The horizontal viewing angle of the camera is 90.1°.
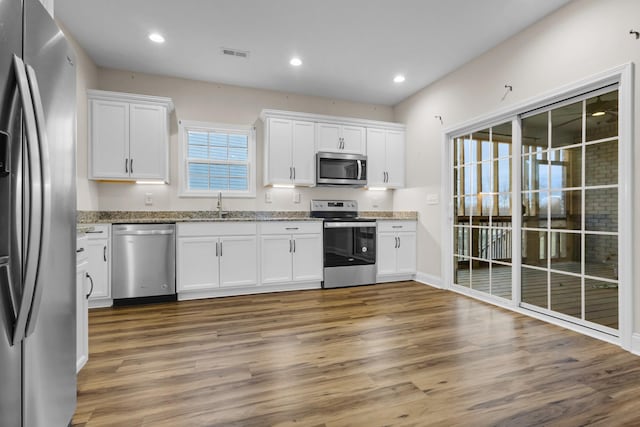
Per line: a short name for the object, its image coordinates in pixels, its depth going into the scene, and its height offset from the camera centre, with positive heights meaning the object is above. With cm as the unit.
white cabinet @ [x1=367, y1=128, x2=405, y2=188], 476 +85
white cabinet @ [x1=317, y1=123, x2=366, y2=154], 449 +109
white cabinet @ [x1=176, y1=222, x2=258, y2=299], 360 -50
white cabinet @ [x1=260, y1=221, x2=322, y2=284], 393 -47
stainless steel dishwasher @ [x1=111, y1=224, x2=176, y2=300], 339 -50
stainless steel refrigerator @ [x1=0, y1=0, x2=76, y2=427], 88 +1
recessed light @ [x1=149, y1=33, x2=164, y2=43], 319 +180
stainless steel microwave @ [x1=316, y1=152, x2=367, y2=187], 441 +63
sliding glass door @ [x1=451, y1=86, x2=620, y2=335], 250 +3
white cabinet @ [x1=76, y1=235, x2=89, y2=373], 181 -52
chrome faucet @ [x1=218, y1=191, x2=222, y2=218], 420 +12
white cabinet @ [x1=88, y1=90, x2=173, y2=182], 357 +91
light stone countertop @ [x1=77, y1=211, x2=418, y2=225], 350 -1
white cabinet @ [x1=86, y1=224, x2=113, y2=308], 328 -50
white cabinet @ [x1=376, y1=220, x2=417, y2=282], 445 -52
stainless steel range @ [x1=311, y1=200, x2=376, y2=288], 420 -51
